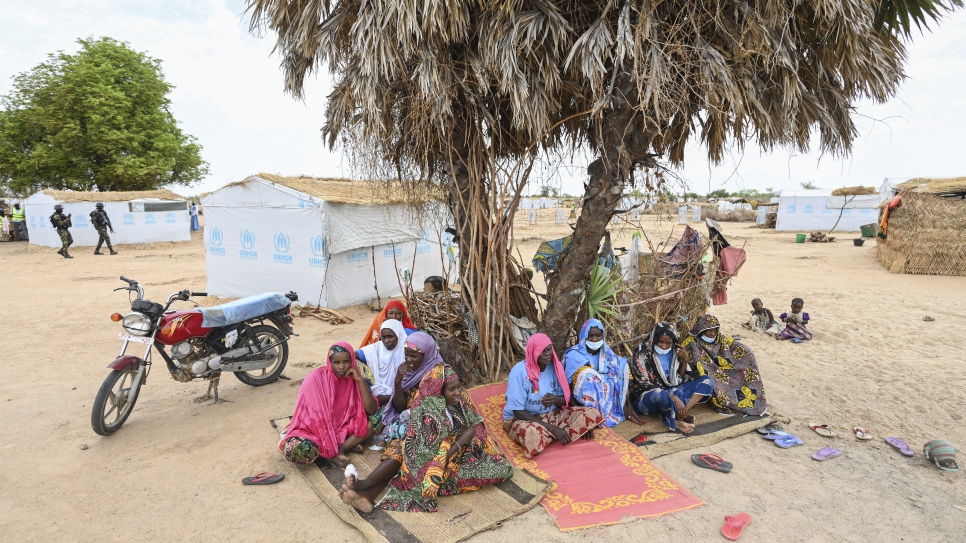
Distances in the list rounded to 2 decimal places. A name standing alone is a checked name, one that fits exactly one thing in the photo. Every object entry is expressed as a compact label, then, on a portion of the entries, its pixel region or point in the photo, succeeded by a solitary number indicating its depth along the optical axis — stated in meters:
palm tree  4.04
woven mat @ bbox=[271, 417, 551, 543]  3.03
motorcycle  4.39
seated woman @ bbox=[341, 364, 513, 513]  3.28
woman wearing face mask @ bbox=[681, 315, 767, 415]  4.73
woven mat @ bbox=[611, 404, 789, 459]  4.10
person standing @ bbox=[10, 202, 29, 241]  21.84
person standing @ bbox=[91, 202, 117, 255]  16.97
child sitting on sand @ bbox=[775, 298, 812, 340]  7.17
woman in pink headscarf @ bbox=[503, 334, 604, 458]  4.09
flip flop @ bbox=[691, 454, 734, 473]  3.77
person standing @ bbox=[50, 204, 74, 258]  16.55
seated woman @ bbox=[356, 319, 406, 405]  4.40
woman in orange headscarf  5.05
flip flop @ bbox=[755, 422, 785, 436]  4.36
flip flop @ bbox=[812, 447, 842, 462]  3.91
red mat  3.25
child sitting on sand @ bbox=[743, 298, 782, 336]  7.54
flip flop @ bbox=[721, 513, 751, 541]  3.00
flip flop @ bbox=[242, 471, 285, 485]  3.63
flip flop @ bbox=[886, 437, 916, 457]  3.97
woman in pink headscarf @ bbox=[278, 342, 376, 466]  3.79
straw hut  11.54
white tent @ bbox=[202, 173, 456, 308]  8.90
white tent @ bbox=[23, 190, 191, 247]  18.44
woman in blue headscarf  4.40
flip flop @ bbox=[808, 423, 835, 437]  4.28
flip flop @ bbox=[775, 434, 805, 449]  4.12
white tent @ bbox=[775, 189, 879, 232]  22.41
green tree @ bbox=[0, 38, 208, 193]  22.22
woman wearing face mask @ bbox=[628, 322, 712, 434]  4.49
